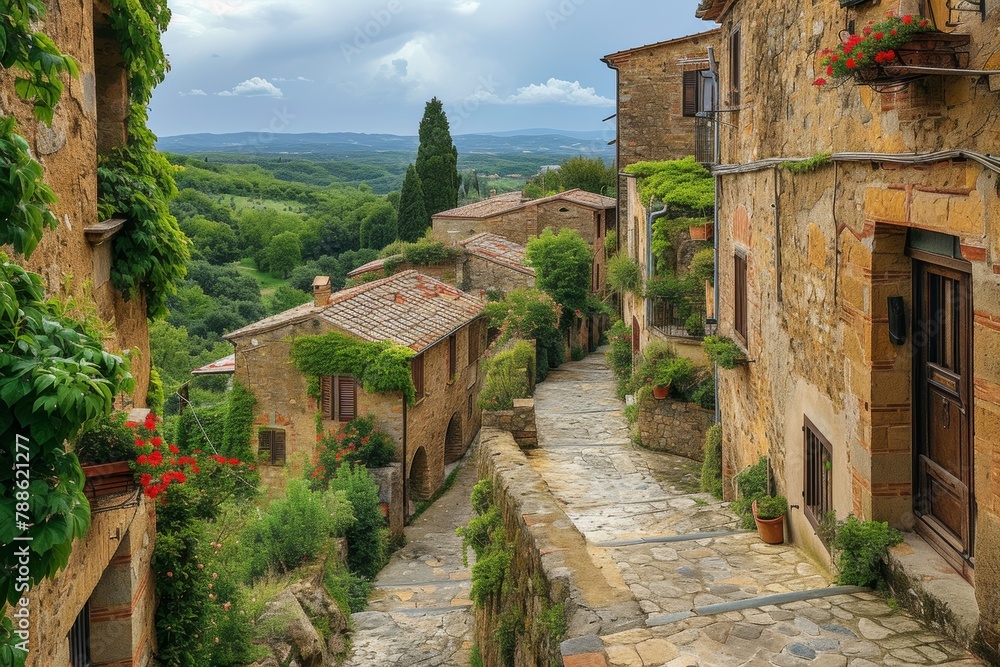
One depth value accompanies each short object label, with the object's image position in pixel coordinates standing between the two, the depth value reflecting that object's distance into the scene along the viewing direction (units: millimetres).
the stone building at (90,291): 4852
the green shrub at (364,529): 15828
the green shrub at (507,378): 13211
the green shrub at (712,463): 11039
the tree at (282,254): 57875
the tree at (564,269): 25797
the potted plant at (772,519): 7449
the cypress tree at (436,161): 43906
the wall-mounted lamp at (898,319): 5461
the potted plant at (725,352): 9266
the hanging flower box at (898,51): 4242
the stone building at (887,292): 4238
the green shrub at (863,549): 5500
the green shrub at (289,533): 12500
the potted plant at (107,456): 5102
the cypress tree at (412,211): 42719
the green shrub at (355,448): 17891
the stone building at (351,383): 18516
